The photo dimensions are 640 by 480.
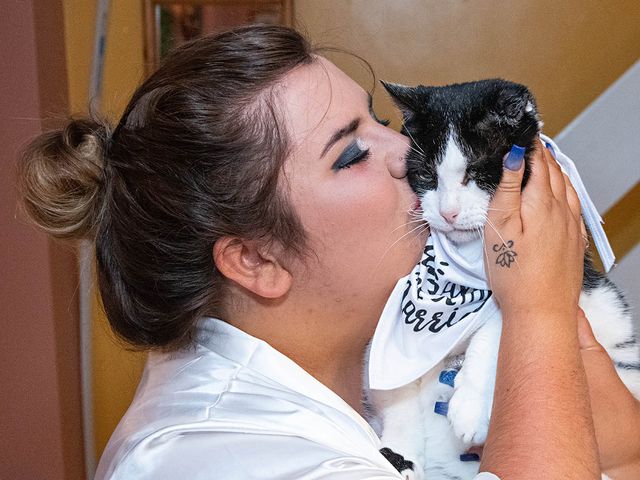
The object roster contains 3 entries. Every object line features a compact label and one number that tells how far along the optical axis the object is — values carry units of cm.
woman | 95
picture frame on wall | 197
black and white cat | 111
